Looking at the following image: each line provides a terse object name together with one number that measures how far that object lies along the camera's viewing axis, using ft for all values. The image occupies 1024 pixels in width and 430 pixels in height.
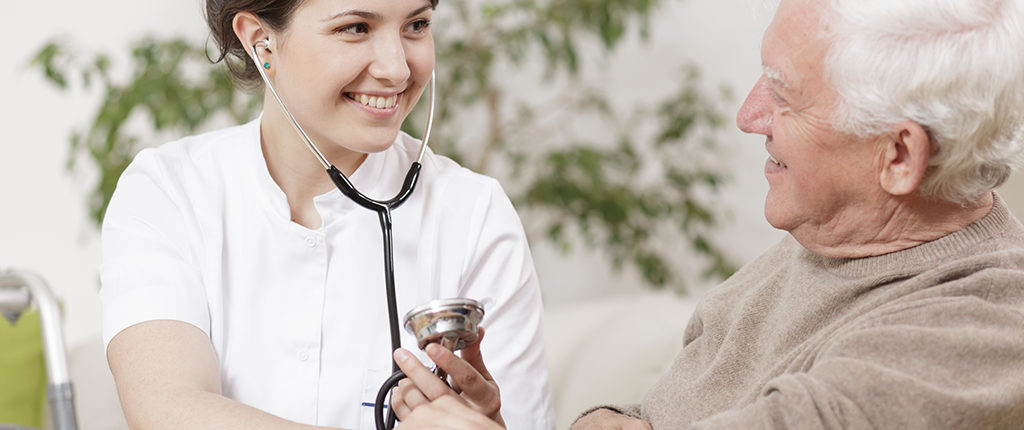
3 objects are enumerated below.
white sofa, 6.86
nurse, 4.28
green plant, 8.67
